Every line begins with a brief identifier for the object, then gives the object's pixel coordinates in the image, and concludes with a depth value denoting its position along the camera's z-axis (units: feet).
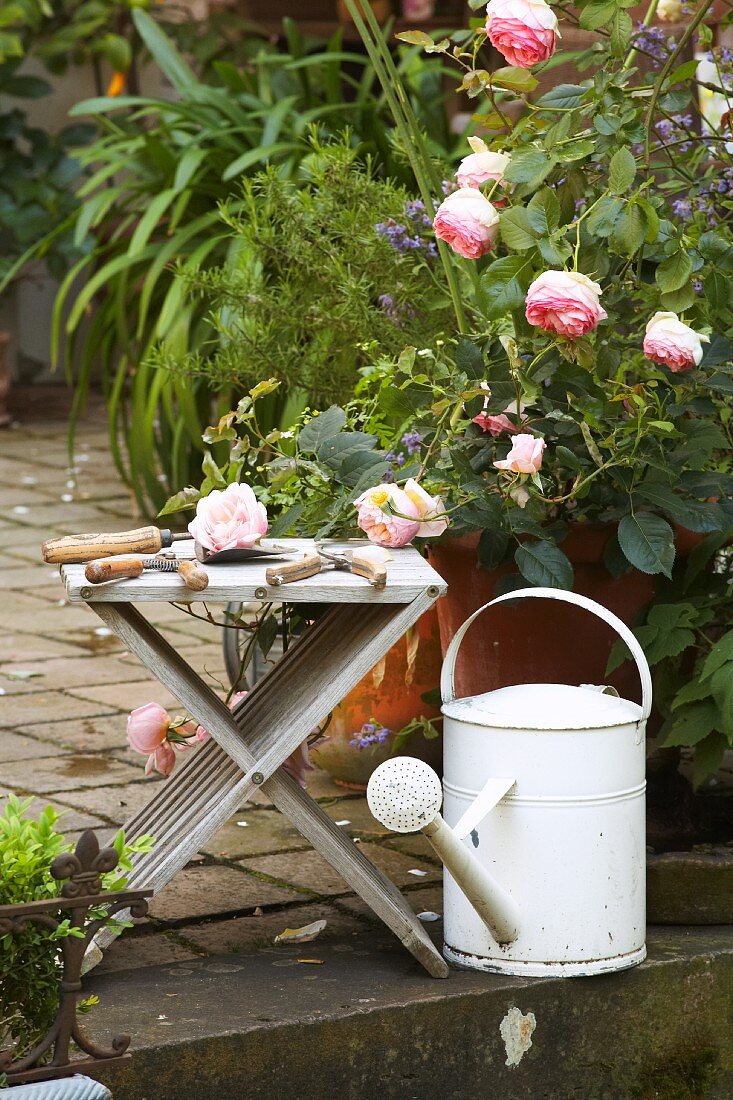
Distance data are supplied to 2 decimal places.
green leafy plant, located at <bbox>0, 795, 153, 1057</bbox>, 11.39
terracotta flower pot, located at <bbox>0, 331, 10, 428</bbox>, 53.47
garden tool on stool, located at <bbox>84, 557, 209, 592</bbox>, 13.74
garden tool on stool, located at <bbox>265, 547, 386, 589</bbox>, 14.08
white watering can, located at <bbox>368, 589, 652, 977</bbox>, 14.62
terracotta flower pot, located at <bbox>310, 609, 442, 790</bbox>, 20.12
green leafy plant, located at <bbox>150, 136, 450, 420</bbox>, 21.54
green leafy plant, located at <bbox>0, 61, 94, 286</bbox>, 54.70
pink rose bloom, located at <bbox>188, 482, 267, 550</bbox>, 14.90
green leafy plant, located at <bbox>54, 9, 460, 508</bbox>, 34.96
